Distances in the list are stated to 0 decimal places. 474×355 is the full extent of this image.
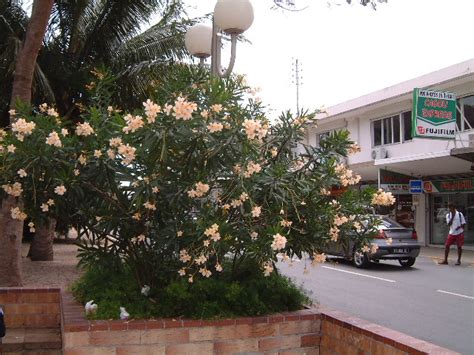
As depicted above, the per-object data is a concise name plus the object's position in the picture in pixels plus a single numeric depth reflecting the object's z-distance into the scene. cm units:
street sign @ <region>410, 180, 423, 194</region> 2348
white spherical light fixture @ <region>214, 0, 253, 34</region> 645
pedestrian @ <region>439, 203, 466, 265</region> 1644
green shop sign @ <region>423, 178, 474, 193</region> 2247
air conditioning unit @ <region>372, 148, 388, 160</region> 2503
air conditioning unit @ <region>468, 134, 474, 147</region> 2009
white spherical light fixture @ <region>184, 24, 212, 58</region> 768
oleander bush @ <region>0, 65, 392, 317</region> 413
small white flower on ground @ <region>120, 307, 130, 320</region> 448
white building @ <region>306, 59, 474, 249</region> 2086
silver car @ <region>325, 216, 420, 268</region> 1536
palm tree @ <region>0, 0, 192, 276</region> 1423
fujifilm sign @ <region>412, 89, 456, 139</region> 1862
